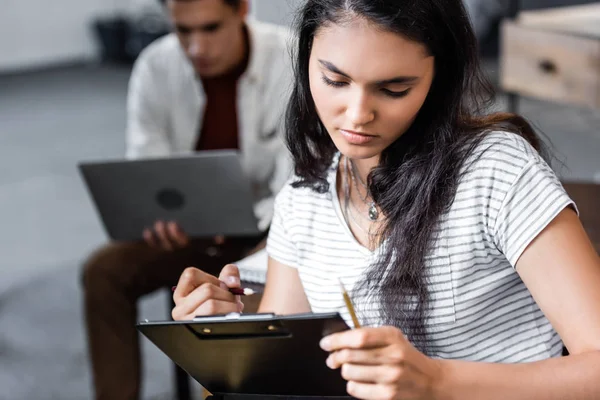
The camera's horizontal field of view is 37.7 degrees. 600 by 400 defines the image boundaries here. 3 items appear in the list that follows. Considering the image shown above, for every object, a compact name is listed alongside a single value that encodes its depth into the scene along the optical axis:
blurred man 1.98
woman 0.86
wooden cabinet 2.22
